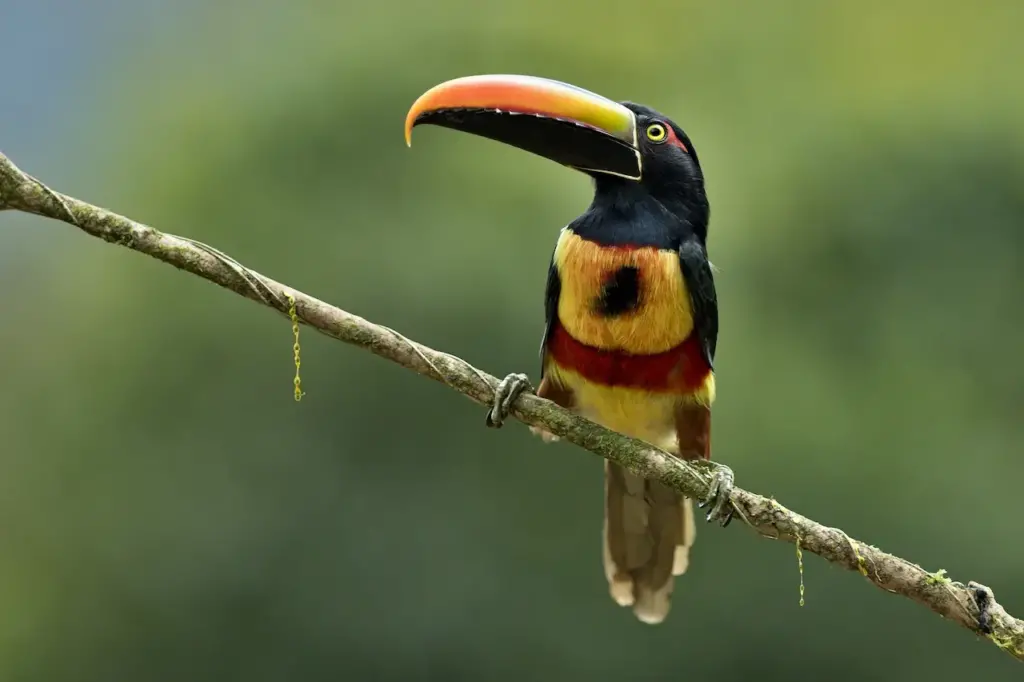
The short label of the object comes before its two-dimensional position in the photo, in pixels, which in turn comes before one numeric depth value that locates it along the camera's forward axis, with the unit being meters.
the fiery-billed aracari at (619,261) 4.81
